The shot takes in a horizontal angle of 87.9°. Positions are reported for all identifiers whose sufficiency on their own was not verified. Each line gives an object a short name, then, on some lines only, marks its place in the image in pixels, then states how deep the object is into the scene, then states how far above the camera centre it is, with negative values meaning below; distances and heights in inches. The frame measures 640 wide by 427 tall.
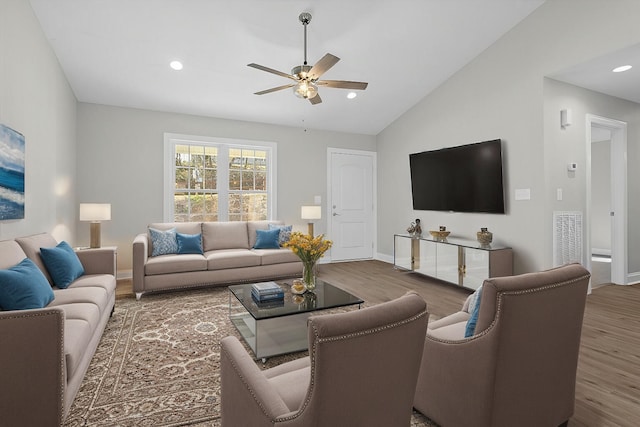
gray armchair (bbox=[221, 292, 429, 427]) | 35.3 -18.8
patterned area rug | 71.6 -42.2
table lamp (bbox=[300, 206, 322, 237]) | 222.5 +1.4
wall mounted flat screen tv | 172.1 +20.9
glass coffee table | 97.4 -30.8
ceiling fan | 117.1 +50.8
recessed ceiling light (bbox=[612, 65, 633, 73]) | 142.1 +63.4
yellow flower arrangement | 111.1 -11.3
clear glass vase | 115.2 -21.7
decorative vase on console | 167.8 -11.5
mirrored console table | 159.5 -23.8
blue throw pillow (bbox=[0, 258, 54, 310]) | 75.1 -17.3
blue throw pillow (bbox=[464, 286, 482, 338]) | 59.3 -19.5
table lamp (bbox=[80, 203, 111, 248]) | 160.2 +0.0
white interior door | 254.7 +8.7
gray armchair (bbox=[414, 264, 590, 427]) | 52.3 -24.9
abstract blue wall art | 98.7 +13.5
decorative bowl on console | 190.5 -11.3
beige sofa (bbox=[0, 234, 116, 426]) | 58.3 -27.9
